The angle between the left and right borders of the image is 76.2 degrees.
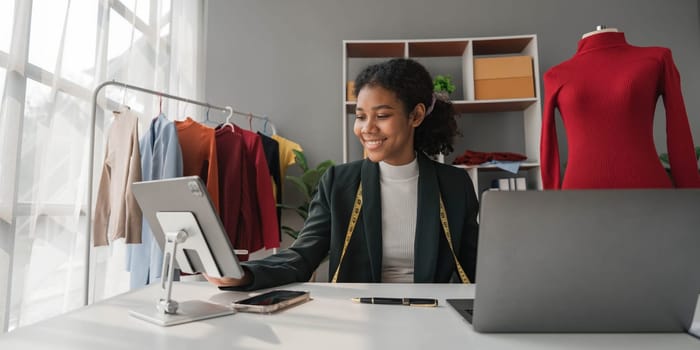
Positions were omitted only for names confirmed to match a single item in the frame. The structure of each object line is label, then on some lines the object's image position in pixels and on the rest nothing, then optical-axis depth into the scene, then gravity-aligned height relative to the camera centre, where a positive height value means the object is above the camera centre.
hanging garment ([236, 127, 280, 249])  2.60 +0.12
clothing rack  1.81 +0.08
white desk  0.62 -0.18
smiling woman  1.41 +0.02
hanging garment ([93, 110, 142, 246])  2.02 +0.12
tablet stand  0.78 -0.11
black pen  0.86 -0.17
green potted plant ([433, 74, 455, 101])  3.11 +0.89
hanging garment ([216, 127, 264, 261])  2.50 +0.10
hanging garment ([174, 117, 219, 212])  2.43 +0.35
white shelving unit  3.08 +1.12
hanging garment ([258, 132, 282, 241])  2.94 +0.34
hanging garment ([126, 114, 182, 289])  2.14 +0.21
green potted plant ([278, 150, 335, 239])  3.07 +0.22
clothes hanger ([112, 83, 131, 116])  2.17 +0.49
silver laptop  0.59 -0.07
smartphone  0.82 -0.17
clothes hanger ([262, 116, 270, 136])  3.36 +0.64
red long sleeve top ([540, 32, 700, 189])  1.53 +0.34
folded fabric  2.99 +0.37
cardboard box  3.04 +0.92
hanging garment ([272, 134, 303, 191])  3.24 +0.42
